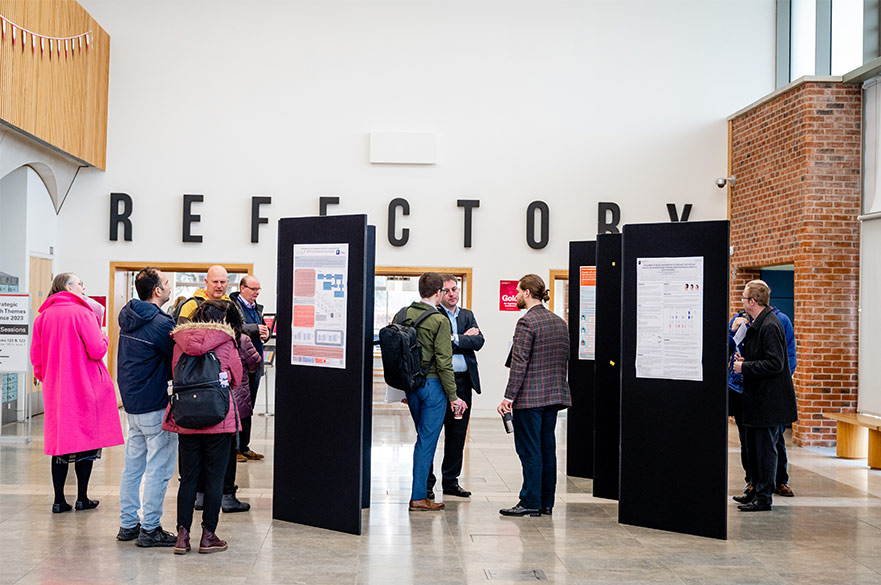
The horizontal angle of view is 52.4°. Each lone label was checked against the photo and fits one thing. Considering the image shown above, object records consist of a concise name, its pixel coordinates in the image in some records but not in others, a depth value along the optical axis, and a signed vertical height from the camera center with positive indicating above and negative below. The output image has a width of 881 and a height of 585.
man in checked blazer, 5.79 -0.53
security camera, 11.36 +1.61
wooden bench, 8.51 -1.20
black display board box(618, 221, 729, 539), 5.34 -0.69
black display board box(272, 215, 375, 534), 5.32 -0.67
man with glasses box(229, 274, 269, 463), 6.99 -0.06
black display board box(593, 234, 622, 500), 6.50 -0.50
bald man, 6.41 +0.11
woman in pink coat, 5.69 -0.50
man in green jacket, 5.90 -0.55
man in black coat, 6.10 -0.54
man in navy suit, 6.58 -0.59
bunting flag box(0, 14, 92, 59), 8.30 +2.63
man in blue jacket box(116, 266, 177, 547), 4.95 -0.54
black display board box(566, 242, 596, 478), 7.30 -0.74
